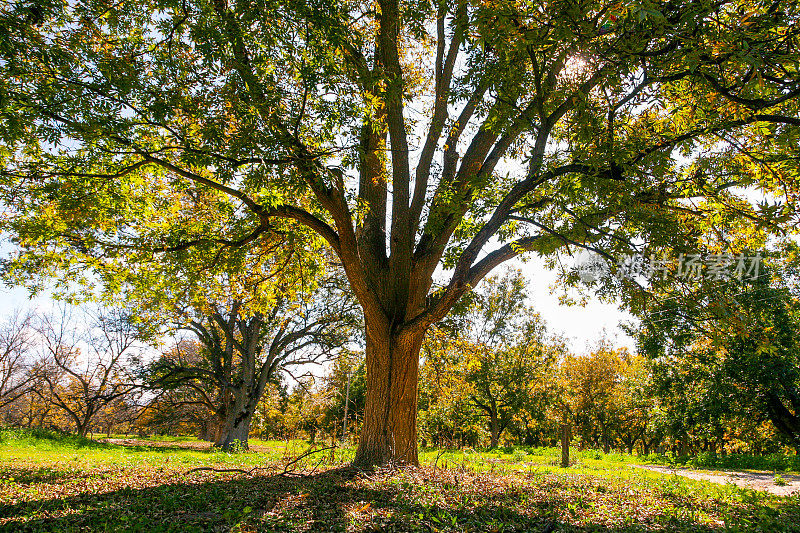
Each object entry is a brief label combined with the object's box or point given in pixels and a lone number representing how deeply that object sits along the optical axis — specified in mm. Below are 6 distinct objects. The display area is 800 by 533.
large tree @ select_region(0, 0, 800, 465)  4523
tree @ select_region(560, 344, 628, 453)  30453
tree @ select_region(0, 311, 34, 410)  26250
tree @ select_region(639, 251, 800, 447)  11438
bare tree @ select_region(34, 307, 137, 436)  19891
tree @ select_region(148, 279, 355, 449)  15562
